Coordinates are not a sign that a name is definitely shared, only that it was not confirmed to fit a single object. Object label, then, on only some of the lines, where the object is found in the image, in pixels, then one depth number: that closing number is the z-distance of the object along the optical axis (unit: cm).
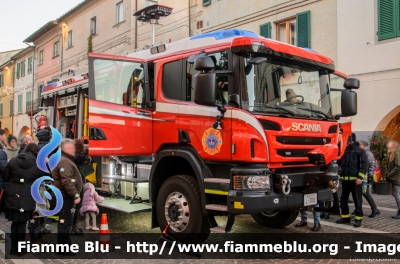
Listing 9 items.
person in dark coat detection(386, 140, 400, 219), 852
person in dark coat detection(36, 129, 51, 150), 814
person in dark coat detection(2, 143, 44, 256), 560
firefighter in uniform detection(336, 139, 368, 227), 759
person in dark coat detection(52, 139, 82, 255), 561
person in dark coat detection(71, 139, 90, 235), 701
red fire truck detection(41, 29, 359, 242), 523
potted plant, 1159
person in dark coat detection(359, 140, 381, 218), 848
